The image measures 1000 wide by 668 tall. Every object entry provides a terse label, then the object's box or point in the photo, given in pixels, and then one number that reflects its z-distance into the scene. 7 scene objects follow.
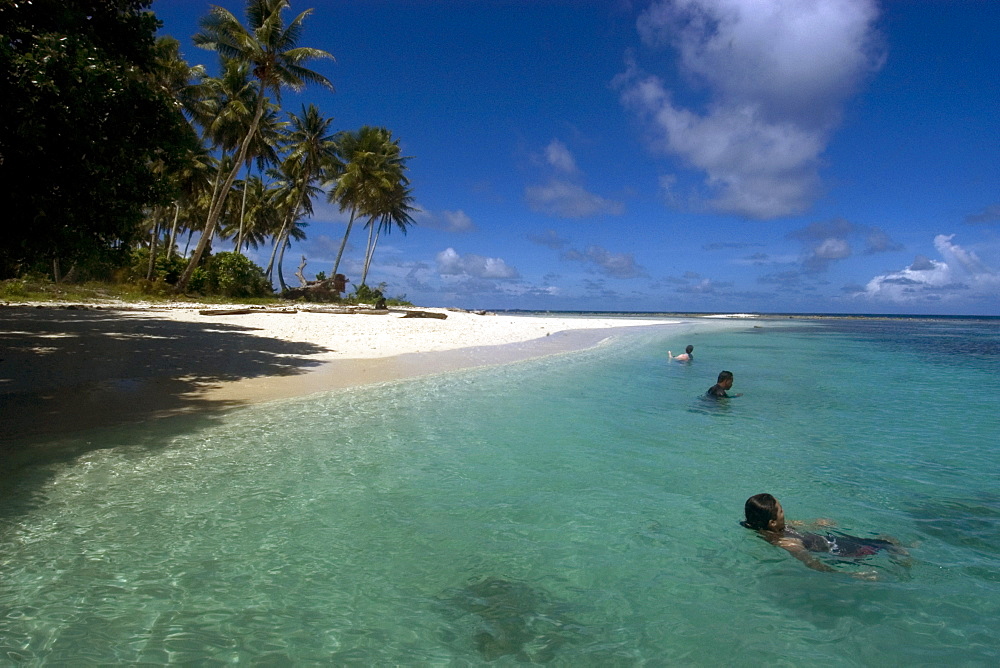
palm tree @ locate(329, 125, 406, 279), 40.94
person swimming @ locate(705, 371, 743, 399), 10.38
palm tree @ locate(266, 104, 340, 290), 40.66
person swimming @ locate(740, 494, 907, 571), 4.11
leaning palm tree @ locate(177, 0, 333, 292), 26.03
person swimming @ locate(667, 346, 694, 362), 17.76
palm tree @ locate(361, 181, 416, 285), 46.25
